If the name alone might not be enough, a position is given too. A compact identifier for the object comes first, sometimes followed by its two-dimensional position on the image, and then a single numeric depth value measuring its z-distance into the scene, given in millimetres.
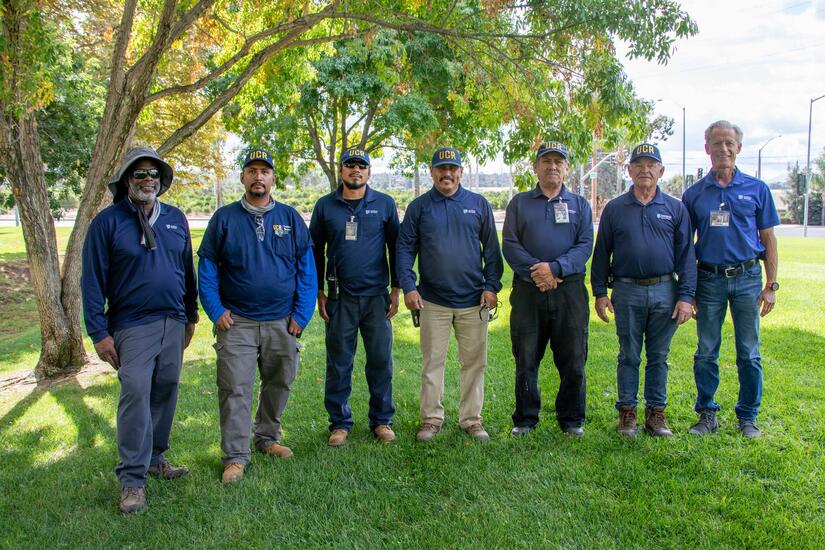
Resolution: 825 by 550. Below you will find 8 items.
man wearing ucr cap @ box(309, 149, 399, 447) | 4707
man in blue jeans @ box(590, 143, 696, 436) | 4574
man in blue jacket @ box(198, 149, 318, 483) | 4258
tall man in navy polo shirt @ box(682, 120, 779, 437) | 4555
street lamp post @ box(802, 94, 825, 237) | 37394
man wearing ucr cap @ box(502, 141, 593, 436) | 4652
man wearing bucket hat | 3828
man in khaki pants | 4746
